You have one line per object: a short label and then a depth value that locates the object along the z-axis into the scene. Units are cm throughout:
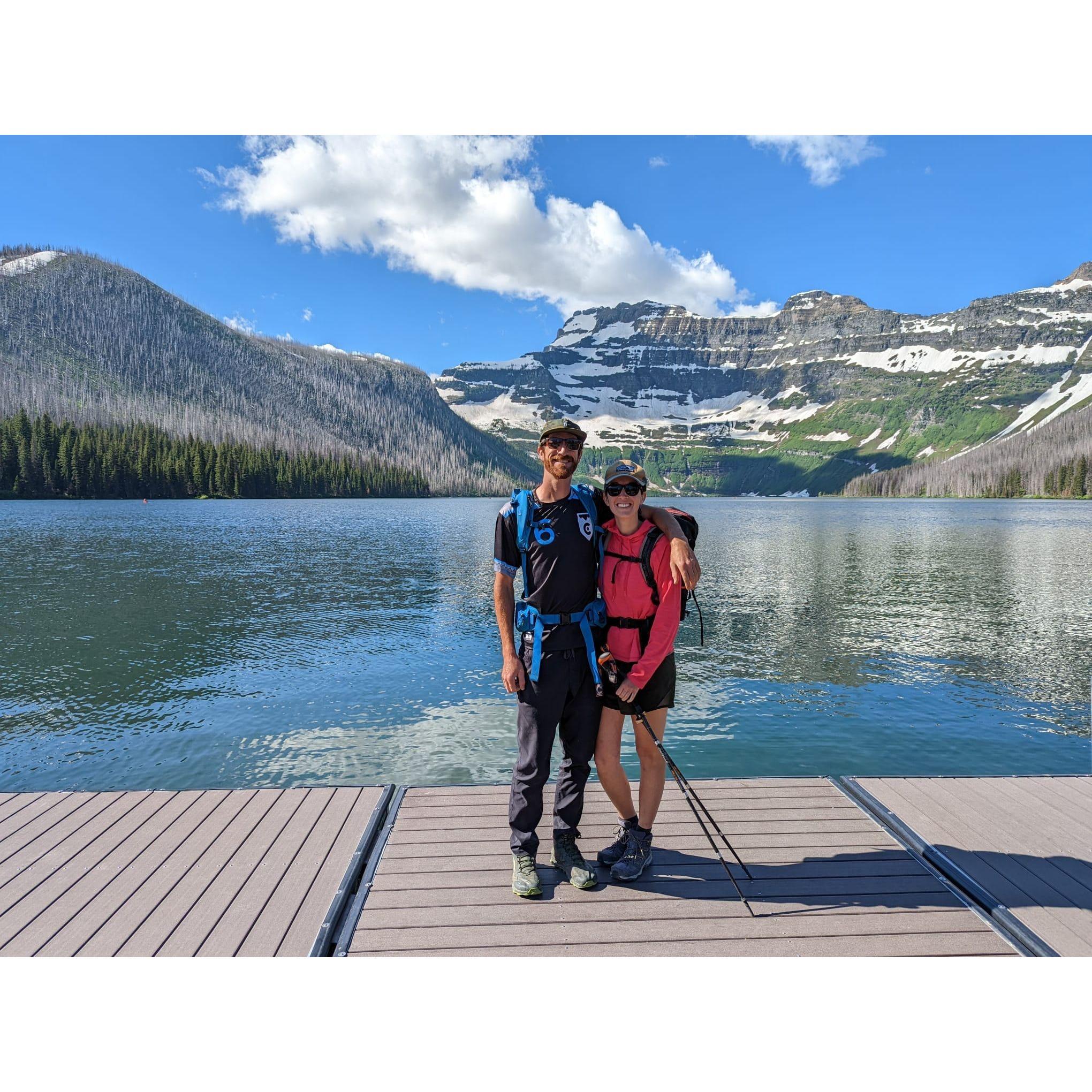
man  560
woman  559
